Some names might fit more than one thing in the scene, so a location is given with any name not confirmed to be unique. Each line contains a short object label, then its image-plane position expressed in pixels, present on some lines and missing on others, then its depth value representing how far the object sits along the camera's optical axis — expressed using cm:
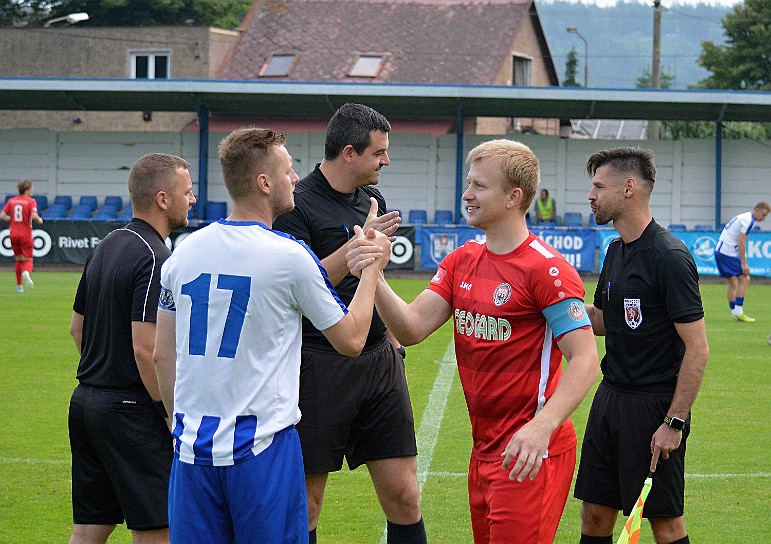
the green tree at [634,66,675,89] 8475
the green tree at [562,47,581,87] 10006
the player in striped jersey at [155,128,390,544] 367
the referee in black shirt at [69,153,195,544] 470
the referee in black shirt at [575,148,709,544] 487
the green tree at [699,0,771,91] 5397
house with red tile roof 4031
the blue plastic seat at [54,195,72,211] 3167
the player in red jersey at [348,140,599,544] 409
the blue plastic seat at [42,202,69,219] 3065
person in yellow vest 2942
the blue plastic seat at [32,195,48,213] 3162
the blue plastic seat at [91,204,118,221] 3117
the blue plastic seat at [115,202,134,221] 3027
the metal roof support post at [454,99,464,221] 2998
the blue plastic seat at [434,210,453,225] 3092
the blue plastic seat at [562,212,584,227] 3072
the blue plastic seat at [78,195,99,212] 3180
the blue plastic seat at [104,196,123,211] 3209
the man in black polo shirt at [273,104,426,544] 520
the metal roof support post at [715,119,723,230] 3030
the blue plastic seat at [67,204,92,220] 3112
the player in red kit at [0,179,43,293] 2012
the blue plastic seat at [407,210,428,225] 3098
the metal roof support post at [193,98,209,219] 3084
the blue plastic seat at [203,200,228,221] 3123
